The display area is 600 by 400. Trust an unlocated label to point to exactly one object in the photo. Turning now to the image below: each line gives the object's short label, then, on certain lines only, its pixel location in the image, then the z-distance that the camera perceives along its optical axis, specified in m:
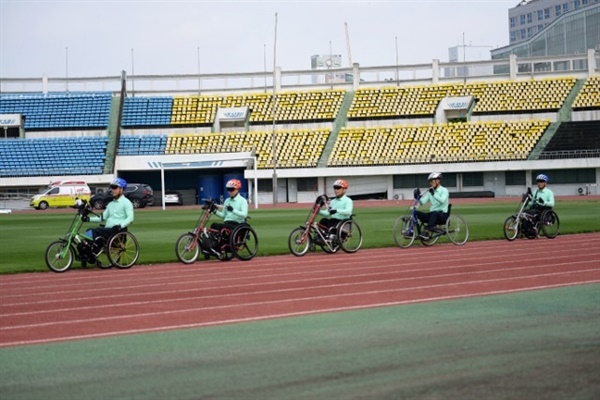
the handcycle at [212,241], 20.14
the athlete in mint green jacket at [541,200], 24.47
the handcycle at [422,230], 22.50
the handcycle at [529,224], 24.02
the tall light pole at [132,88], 77.12
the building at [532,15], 148.65
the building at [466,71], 76.93
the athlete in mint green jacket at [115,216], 19.11
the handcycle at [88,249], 18.80
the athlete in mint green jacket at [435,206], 22.53
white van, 62.66
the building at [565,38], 101.69
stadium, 7.89
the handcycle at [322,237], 21.16
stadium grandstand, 67.38
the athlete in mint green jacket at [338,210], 21.45
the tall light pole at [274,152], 62.62
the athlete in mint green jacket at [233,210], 20.38
